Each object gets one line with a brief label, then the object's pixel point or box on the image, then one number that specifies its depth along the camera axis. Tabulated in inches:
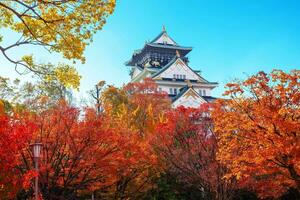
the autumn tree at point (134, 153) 600.1
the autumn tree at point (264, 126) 467.2
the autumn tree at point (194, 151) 679.1
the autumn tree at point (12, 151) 439.5
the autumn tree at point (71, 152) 520.4
